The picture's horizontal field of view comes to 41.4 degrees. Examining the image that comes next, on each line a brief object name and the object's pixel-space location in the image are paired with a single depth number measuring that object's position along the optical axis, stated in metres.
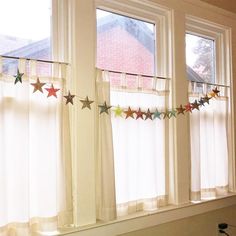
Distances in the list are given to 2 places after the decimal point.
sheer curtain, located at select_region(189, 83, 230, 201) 2.35
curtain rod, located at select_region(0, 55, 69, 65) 1.51
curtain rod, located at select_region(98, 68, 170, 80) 1.95
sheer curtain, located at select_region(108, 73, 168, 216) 1.94
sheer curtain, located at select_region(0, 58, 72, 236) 1.51
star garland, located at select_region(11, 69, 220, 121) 1.62
